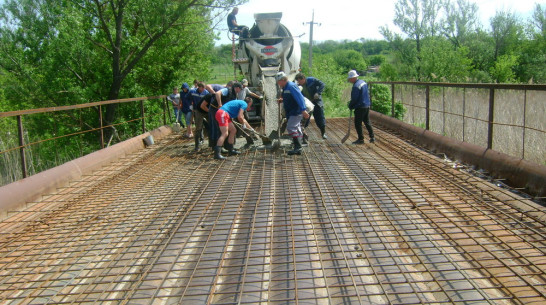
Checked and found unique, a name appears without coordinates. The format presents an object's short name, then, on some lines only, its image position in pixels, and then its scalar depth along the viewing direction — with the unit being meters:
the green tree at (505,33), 29.58
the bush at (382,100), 15.37
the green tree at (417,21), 31.11
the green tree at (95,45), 13.38
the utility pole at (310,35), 34.70
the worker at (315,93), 9.09
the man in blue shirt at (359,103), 8.62
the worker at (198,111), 8.92
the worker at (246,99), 8.72
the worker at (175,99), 13.10
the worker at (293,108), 7.91
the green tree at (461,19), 31.41
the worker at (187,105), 10.67
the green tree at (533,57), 26.30
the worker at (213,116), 8.31
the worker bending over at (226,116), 7.84
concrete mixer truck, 11.16
